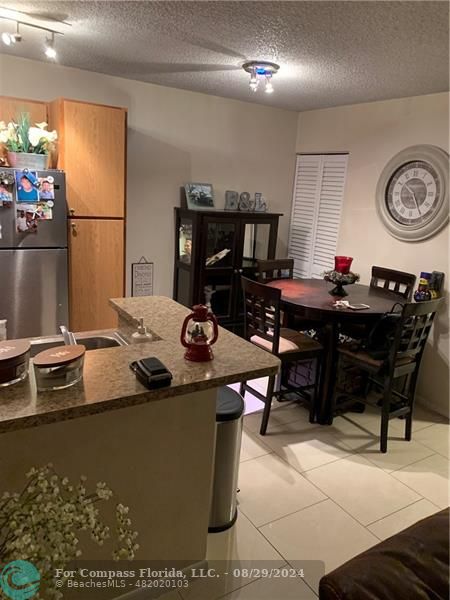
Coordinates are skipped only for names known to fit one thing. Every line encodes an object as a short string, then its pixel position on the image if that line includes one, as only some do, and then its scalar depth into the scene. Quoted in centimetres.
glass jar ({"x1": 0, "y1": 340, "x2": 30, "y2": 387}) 121
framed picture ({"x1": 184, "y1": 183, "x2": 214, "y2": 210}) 407
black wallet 131
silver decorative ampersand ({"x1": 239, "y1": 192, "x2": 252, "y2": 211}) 434
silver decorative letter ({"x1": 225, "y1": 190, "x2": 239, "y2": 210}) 430
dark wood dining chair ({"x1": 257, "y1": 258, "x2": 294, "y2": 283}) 380
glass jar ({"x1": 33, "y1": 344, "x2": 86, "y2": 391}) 123
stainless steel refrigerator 288
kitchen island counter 124
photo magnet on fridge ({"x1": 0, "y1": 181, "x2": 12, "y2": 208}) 278
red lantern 153
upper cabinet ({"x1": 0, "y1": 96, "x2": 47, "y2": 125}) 315
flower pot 286
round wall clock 326
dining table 287
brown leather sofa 95
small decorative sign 407
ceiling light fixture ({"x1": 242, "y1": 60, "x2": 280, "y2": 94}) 283
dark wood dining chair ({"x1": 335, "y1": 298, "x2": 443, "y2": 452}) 264
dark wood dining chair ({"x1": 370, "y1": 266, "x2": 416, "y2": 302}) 344
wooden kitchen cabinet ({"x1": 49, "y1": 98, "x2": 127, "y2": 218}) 309
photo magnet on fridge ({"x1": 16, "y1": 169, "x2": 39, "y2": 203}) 282
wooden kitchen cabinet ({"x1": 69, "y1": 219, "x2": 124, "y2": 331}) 328
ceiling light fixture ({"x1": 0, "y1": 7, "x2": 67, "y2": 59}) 230
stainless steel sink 192
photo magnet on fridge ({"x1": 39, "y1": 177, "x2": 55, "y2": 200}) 290
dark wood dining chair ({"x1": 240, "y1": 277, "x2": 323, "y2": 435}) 286
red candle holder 328
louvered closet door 428
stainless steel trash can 194
